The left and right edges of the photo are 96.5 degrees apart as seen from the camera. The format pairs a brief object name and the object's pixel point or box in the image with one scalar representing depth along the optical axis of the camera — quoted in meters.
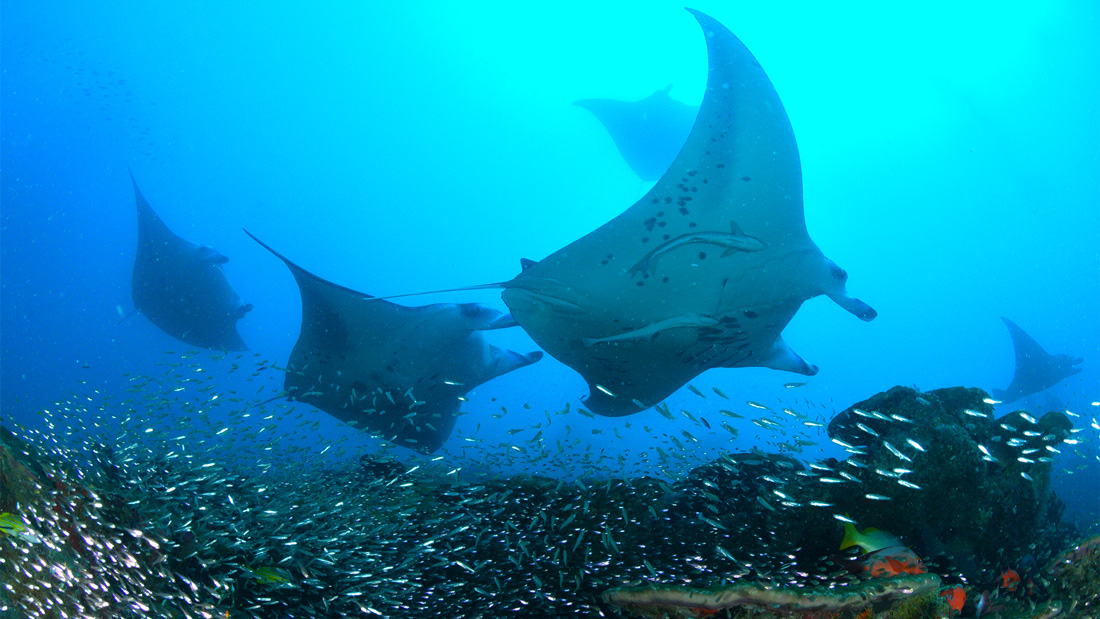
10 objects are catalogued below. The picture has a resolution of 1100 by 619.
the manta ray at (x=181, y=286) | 9.91
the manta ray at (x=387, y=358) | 5.57
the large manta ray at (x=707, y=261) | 3.78
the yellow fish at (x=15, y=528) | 2.72
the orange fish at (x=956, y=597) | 3.27
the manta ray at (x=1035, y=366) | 14.69
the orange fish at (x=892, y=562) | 3.64
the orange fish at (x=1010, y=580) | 4.16
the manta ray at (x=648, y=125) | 13.72
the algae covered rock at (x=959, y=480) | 4.41
